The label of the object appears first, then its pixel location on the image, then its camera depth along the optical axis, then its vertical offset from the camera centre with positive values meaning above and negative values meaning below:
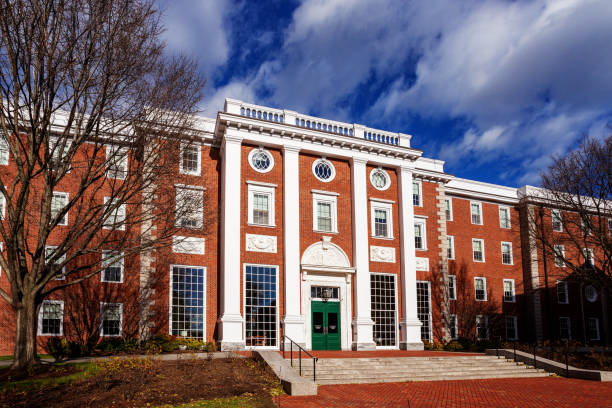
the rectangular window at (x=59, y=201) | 23.71 +4.22
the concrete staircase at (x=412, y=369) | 17.56 -2.86
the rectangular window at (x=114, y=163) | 15.97 +4.38
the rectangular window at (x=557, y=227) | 33.31 +4.08
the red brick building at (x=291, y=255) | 23.38 +1.79
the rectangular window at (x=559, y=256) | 27.36 +1.65
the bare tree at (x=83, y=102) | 14.30 +5.78
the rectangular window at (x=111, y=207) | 15.92 +2.62
